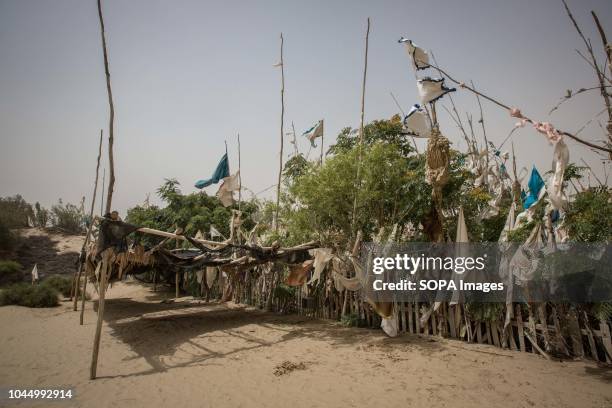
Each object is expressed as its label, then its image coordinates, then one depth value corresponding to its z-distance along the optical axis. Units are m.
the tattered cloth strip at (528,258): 5.62
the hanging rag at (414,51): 6.39
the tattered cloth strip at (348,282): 7.55
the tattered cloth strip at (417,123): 6.74
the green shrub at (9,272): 18.45
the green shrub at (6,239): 21.95
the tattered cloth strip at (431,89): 6.03
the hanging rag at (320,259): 7.66
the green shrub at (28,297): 12.78
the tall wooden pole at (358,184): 7.93
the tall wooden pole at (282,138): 11.35
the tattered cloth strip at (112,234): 5.76
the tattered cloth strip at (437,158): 6.25
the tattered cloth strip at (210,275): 11.88
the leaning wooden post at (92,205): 11.50
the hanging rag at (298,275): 8.79
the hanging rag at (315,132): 10.81
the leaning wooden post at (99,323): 5.25
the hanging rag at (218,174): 9.66
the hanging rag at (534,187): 6.06
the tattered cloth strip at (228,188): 9.66
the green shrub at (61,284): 15.95
